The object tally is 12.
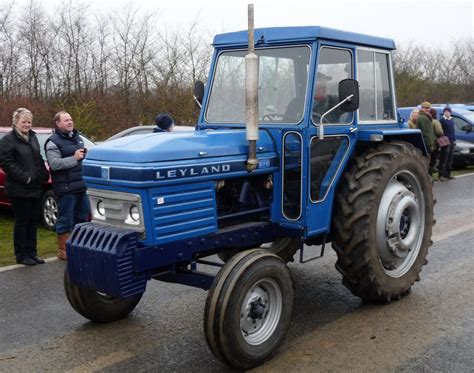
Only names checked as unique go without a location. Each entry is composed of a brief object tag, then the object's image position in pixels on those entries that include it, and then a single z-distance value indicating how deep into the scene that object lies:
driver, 4.66
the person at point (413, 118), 13.32
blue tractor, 3.88
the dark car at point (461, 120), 15.52
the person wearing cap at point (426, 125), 13.08
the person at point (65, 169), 6.53
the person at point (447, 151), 13.82
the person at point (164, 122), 7.13
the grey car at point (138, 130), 10.63
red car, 8.36
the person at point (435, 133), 13.68
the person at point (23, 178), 6.44
